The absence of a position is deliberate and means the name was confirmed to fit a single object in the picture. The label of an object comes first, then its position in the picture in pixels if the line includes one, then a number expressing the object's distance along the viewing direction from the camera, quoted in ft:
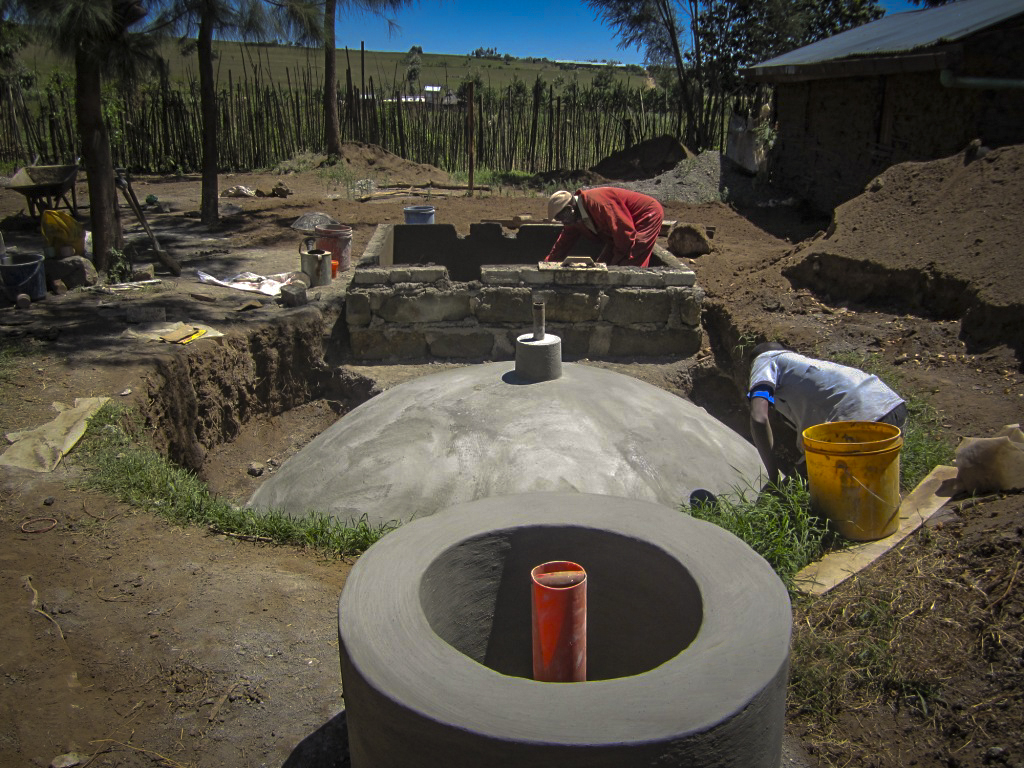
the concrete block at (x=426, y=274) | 24.00
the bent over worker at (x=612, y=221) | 25.89
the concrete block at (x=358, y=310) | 24.07
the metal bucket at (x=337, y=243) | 30.78
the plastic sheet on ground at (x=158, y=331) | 22.62
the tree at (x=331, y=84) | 49.70
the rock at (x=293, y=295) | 25.81
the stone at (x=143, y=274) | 28.94
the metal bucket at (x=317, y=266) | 27.76
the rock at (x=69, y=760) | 9.56
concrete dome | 15.19
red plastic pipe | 8.37
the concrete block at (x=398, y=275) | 23.93
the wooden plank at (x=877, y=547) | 13.33
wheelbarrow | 35.99
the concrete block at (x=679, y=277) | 24.22
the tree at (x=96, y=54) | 24.80
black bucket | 25.35
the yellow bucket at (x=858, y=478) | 13.85
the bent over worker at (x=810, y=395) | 15.56
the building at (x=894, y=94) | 29.19
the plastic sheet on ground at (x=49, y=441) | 16.02
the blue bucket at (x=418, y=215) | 34.22
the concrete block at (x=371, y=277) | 24.02
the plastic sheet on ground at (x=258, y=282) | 28.02
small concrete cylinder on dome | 16.78
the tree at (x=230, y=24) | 33.71
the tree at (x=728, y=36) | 63.72
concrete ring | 6.59
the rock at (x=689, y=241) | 35.53
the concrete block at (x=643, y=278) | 24.16
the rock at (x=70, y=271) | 27.81
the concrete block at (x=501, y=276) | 24.06
